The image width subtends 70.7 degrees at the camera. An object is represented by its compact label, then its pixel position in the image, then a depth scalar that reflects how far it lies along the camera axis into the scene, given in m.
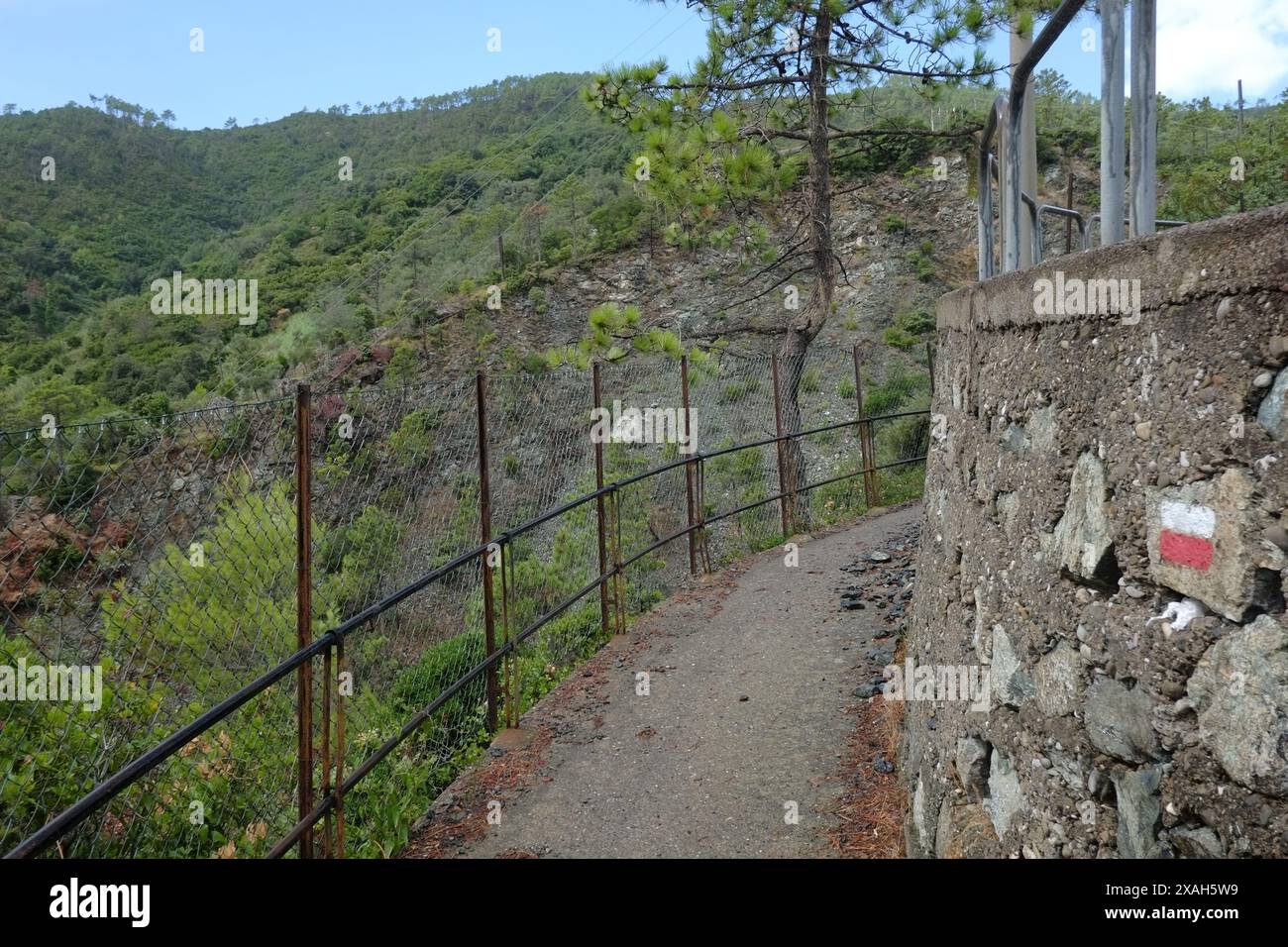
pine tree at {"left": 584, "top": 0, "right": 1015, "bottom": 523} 10.00
